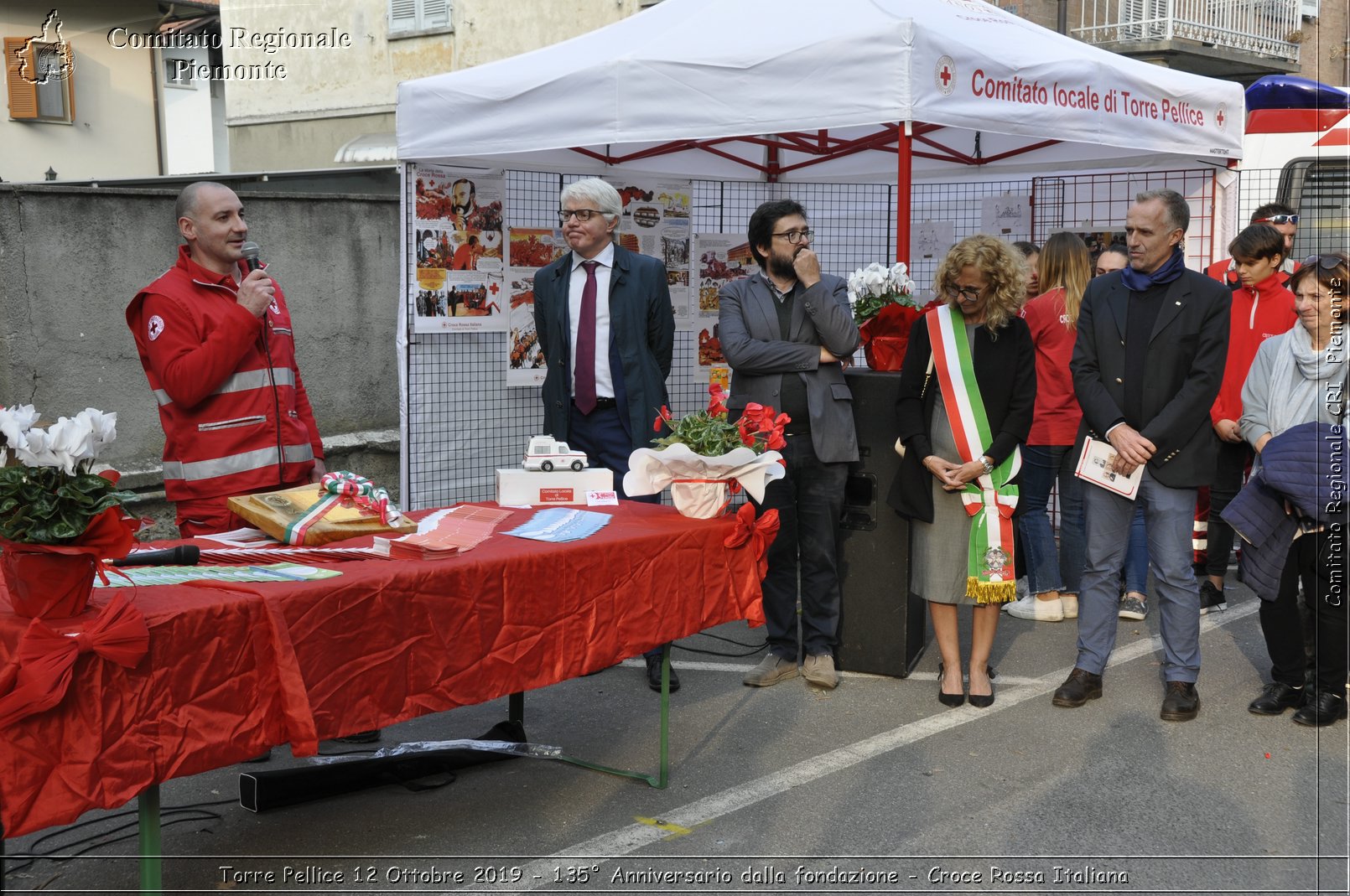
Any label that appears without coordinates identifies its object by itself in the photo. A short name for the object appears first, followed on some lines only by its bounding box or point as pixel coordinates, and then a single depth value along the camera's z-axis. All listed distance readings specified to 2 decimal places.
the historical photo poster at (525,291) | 6.91
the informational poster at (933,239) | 8.41
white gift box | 4.32
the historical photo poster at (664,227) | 7.34
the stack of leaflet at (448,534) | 3.49
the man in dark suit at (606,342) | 5.54
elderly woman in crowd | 4.89
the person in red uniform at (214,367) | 3.98
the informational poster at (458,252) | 6.45
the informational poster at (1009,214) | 8.34
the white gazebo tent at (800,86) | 5.25
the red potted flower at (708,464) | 4.17
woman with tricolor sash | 4.96
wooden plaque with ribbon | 3.60
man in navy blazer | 4.80
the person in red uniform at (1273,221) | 7.20
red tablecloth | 2.60
